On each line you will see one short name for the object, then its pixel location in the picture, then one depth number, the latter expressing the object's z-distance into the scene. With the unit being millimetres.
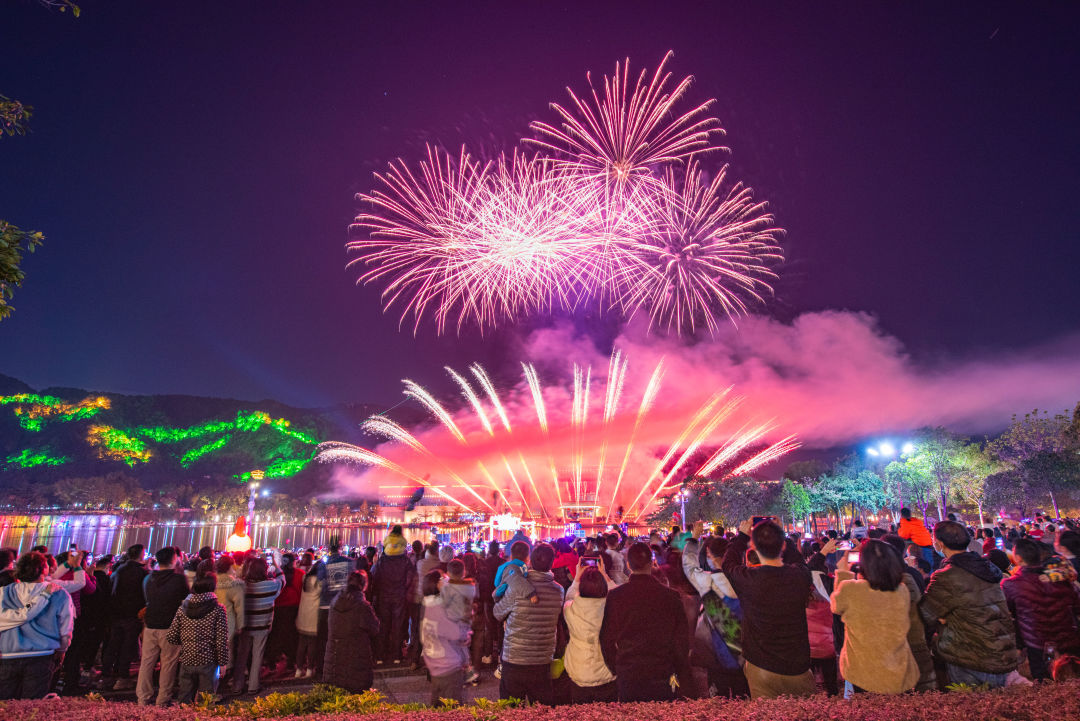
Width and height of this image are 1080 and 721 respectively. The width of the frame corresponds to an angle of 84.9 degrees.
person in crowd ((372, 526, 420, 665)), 9734
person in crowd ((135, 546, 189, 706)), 6871
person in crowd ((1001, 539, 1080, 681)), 5703
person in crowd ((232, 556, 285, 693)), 8164
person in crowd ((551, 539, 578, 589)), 9031
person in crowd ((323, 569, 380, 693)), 6223
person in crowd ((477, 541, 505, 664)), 10000
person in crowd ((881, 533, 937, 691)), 4766
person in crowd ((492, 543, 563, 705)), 5480
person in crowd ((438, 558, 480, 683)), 6172
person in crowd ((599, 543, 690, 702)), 4824
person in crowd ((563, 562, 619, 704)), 5117
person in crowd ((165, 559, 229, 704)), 6375
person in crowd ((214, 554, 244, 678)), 8000
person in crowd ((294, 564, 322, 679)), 8898
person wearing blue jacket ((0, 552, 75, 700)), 5758
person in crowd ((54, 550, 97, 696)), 8070
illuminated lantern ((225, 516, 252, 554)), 12781
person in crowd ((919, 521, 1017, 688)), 4668
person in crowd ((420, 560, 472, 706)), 6043
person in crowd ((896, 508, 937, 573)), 10586
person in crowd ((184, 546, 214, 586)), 8742
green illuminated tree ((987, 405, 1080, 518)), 47719
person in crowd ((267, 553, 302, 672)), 9375
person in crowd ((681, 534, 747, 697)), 5334
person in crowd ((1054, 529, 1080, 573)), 6836
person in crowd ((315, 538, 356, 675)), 8984
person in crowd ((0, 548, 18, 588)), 6262
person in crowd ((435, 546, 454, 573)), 9624
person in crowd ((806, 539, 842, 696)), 6113
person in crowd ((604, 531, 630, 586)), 7226
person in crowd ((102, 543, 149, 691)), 8398
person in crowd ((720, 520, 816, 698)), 4516
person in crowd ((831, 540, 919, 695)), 4500
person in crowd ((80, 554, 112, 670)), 8461
